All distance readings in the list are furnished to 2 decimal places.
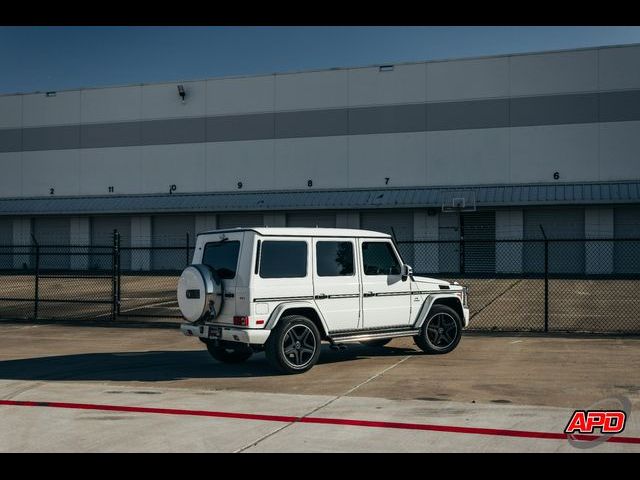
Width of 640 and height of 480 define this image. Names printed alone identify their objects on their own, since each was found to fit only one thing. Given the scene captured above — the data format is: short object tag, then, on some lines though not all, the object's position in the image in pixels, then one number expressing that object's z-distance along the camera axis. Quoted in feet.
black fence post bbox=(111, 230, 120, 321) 57.72
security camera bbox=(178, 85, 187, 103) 131.64
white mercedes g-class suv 32.96
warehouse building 112.37
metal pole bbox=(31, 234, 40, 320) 59.82
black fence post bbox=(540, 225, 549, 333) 49.33
